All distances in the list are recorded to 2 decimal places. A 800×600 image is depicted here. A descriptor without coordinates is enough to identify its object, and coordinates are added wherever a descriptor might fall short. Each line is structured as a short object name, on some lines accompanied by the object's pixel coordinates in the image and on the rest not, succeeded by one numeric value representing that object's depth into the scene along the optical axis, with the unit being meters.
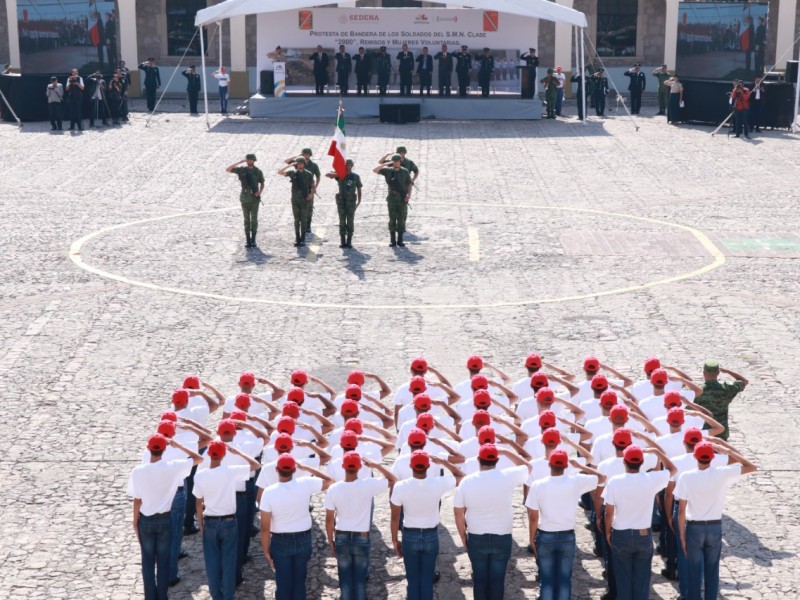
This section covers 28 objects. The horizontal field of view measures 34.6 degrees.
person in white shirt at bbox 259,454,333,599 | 9.75
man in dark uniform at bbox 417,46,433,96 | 39.88
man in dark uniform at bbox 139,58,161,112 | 41.75
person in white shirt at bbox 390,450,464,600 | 9.87
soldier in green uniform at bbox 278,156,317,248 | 22.33
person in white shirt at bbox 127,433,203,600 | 10.08
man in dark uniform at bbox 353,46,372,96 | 39.91
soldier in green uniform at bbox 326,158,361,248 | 22.09
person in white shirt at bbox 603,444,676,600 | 9.84
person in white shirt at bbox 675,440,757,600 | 9.91
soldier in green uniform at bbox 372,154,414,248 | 22.31
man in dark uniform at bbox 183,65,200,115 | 40.66
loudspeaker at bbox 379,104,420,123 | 38.84
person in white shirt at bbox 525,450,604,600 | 9.77
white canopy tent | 37.41
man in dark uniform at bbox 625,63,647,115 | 40.88
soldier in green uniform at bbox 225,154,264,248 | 22.08
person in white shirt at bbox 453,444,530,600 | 9.82
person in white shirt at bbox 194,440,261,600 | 10.01
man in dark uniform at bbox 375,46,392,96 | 39.69
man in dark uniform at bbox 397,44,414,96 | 39.78
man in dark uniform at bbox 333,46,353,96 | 39.88
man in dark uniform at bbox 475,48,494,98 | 39.59
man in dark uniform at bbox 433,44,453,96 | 39.66
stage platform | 39.88
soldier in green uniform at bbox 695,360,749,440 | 12.25
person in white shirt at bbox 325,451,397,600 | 9.84
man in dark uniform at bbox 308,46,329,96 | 39.94
